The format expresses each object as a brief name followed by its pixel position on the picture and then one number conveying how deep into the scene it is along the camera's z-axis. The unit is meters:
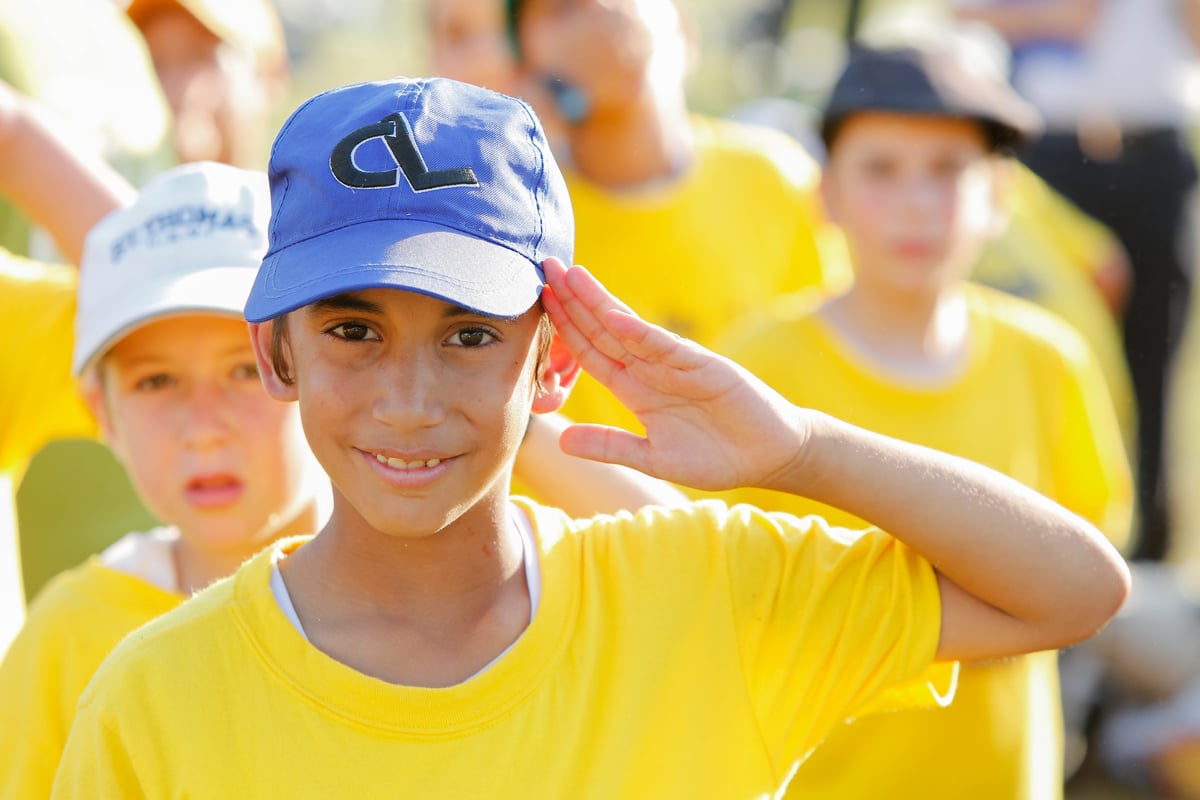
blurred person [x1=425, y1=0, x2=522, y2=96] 5.88
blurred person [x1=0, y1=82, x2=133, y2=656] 3.26
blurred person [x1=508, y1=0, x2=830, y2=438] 4.43
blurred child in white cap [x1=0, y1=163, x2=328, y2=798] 2.76
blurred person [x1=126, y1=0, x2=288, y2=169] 4.98
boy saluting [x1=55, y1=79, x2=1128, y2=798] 2.10
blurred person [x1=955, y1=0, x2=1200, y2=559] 6.96
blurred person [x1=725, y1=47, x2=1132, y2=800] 3.52
